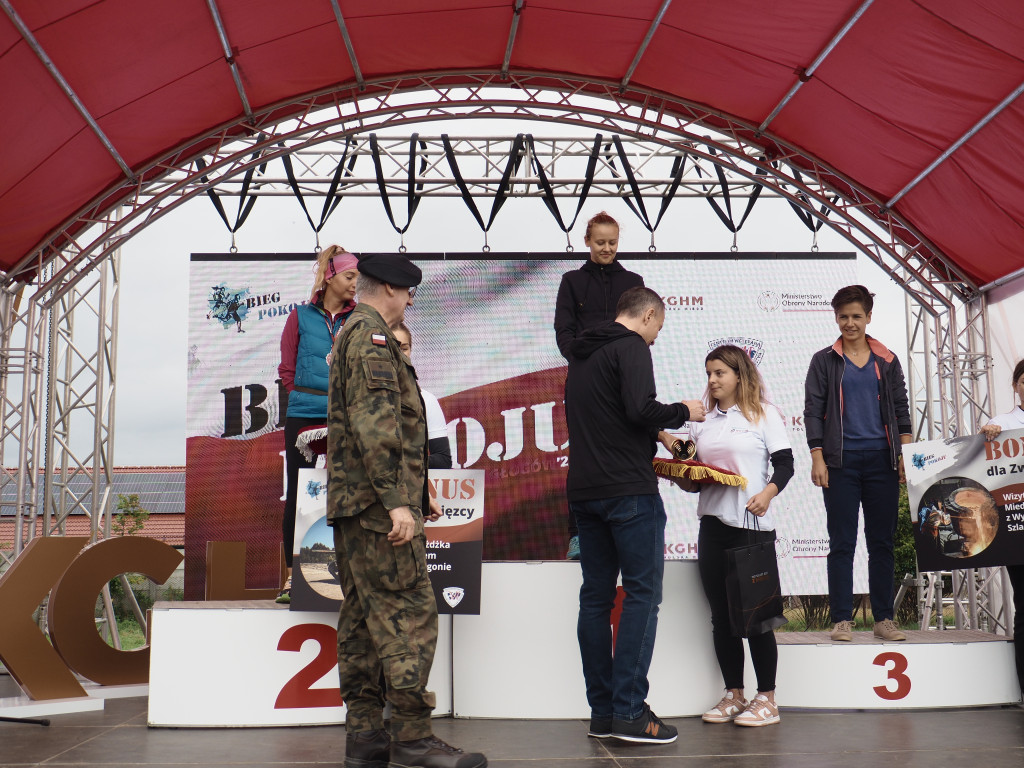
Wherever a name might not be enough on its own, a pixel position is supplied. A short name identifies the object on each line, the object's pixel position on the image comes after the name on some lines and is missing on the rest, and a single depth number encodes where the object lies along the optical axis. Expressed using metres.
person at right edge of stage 3.88
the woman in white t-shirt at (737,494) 3.32
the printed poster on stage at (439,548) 3.48
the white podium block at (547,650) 3.56
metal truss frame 5.31
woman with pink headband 3.68
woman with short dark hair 4.02
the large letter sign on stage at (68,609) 3.91
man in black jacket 3.03
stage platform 3.45
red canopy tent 4.24
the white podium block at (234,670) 3.44
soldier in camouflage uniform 2.55
